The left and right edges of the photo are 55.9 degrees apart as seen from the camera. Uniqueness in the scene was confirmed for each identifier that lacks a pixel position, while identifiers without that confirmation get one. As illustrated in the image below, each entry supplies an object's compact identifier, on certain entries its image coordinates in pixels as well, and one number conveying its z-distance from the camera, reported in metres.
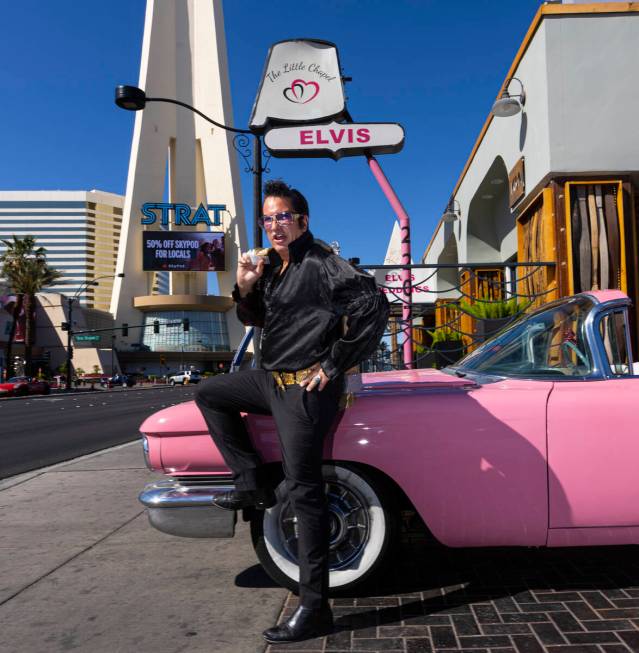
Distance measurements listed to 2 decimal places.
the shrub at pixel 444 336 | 11.04
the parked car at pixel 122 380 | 55.45
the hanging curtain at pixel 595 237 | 7.98
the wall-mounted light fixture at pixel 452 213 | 15.88
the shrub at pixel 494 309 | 8.29
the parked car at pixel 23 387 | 35.94
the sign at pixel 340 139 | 8.40
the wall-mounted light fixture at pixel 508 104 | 8.74
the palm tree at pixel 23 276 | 48.53
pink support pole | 7.51
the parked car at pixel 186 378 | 62.18
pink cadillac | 2.71
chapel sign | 9.28
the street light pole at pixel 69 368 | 44.76
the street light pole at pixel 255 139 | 10.22
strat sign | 74.81
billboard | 73.62
